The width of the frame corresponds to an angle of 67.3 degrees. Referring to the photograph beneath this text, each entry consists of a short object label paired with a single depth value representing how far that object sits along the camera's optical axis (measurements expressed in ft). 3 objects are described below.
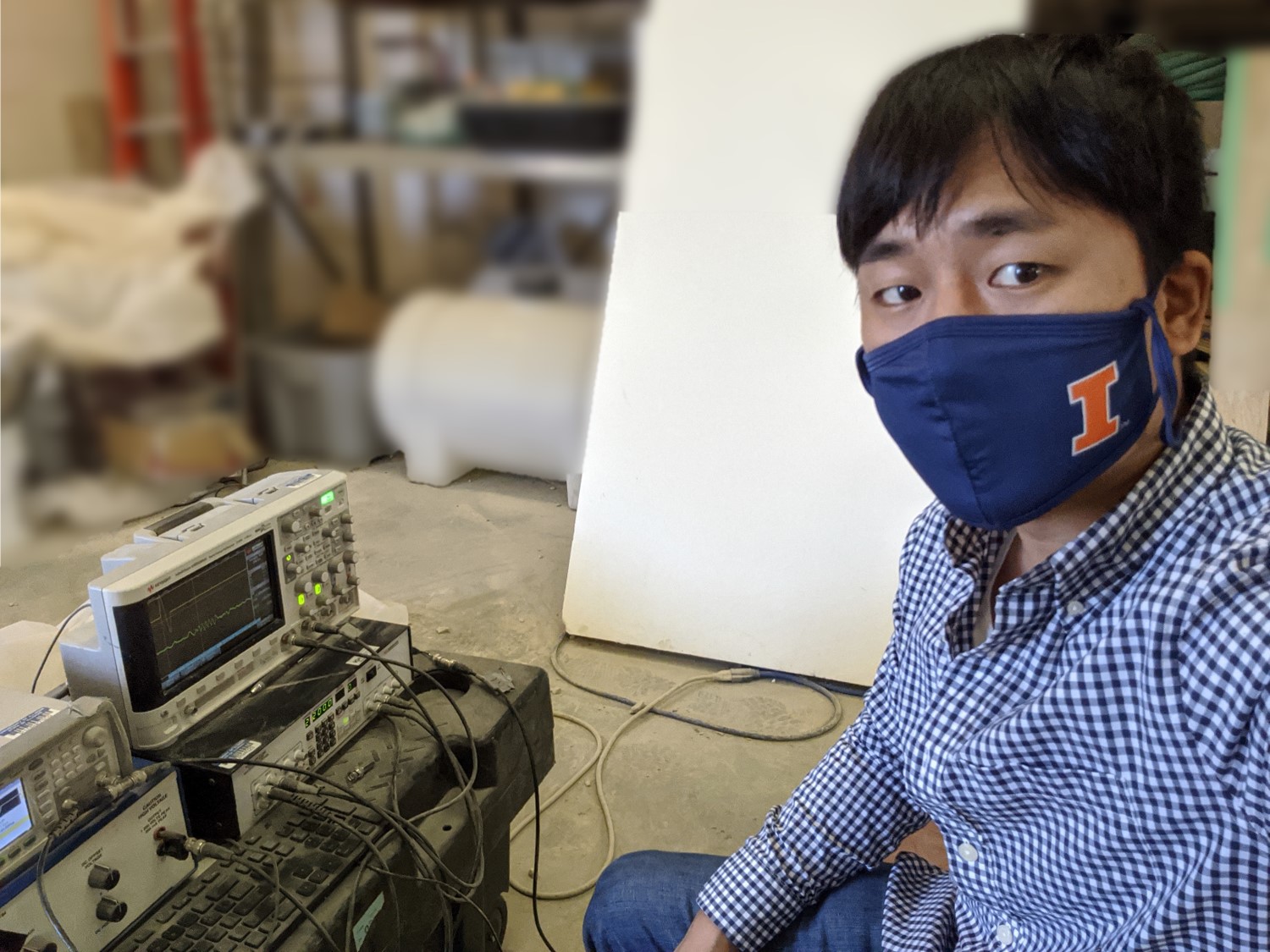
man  2.16
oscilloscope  3.11
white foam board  7.07
